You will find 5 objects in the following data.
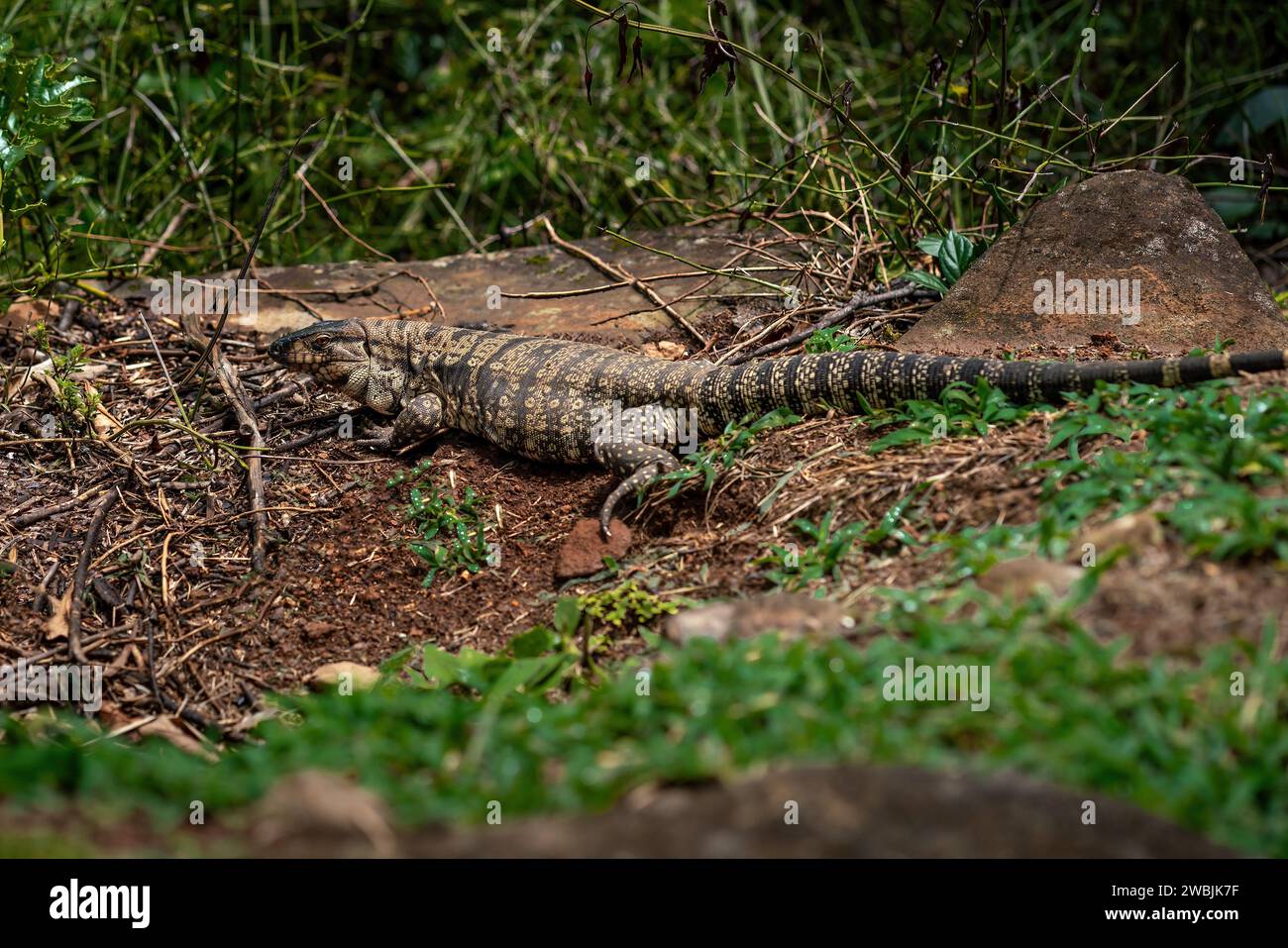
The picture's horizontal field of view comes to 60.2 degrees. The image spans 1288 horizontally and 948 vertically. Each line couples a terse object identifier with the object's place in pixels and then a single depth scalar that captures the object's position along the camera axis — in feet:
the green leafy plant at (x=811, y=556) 15.43
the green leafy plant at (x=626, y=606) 16.17
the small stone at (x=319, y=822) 9.23
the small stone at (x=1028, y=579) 12.63
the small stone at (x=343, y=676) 15.89
